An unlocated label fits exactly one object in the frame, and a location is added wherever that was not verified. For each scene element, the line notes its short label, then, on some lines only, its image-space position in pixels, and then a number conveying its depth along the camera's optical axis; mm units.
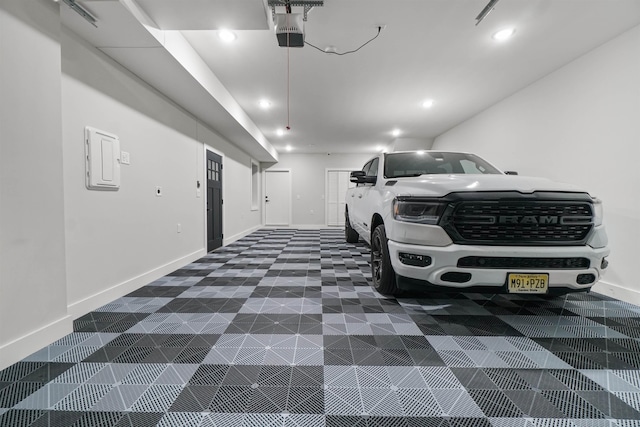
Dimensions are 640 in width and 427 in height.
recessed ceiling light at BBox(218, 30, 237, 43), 2604
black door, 4785
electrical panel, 2156
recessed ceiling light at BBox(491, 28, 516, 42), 2554
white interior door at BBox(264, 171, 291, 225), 9352
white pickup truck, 1604
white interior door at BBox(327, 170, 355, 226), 9242
